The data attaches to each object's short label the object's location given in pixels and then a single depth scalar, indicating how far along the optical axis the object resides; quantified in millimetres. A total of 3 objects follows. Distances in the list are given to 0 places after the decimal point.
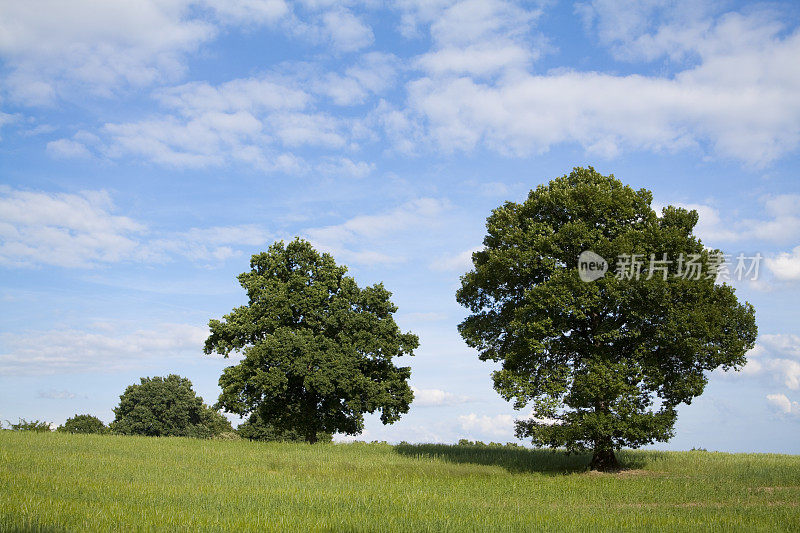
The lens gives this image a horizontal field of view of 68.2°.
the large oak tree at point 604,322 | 28609
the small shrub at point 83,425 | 77812
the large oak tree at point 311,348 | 40219
